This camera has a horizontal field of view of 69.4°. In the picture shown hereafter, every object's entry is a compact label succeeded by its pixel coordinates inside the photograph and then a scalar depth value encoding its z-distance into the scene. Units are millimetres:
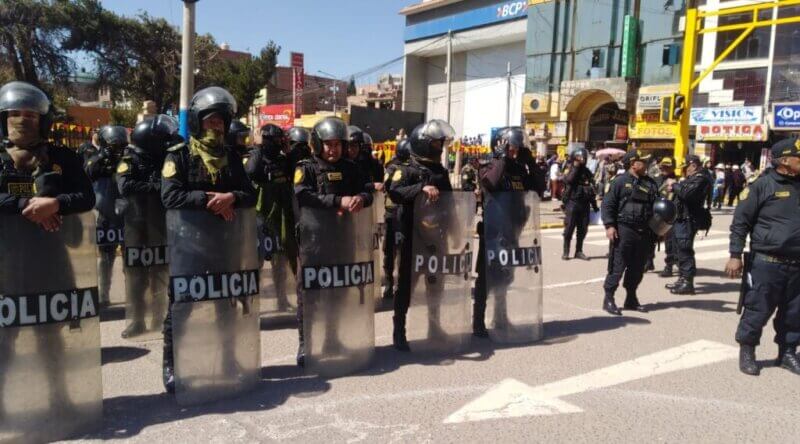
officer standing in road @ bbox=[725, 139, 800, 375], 4562
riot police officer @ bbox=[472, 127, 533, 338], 5426
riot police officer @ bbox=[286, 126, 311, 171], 6379
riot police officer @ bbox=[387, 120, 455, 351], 5062
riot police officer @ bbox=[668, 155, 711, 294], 7858
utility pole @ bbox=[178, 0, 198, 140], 8602
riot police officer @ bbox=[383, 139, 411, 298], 5851
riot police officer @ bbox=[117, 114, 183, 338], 5203
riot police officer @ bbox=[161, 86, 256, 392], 3793
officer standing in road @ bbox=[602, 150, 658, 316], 6543
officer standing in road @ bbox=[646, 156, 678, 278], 8531
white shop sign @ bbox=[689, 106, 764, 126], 27844
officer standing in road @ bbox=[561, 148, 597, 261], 10133
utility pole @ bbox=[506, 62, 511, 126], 46906
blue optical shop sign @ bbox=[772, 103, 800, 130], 26234
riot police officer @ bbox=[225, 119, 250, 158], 6014
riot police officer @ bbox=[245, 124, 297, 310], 5832
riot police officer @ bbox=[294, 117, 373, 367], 4445
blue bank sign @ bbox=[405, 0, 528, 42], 46281
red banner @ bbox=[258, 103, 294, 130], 32844
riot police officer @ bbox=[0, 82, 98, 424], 3279
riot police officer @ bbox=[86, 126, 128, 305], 6094
